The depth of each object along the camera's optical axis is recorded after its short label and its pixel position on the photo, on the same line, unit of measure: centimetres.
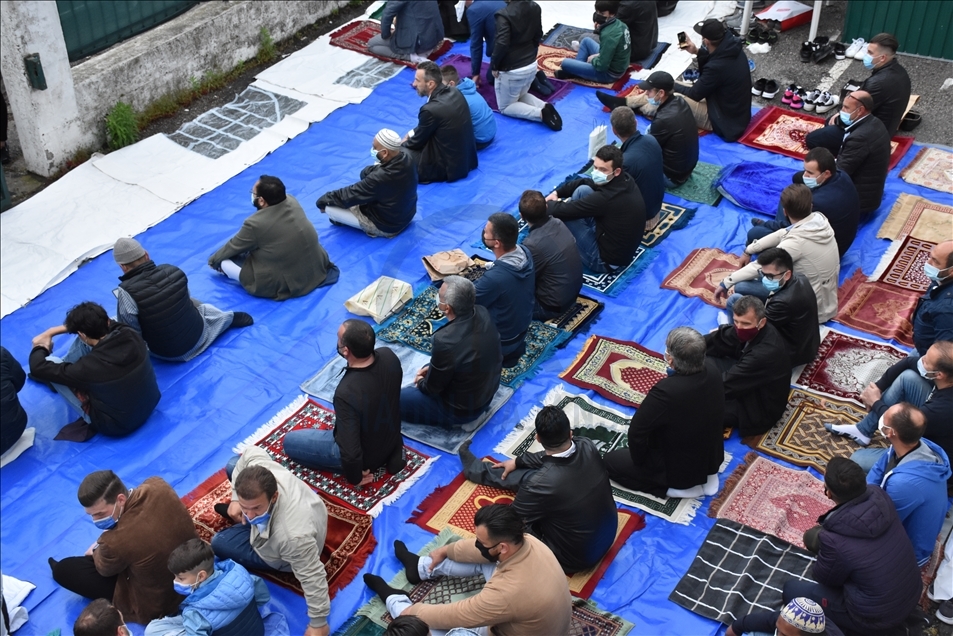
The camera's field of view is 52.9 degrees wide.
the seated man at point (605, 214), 845
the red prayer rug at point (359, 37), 1263
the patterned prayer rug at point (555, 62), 1184
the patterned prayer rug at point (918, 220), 926
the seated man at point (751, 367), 679
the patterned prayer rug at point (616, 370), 758
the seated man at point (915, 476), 568
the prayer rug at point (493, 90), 1162
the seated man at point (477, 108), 1009
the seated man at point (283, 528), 556
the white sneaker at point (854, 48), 1230
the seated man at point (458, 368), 673
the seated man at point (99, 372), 693
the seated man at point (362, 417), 631
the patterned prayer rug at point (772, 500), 646
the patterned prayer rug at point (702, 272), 863
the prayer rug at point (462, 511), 642
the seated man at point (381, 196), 903
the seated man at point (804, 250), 776
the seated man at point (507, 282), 740
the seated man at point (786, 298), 712
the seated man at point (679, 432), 612
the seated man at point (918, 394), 624
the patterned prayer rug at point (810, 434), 698
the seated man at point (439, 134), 982
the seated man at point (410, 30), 1215
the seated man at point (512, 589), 507
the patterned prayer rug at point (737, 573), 595
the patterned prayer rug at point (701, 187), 988
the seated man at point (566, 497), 573
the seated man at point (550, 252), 784
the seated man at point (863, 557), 530
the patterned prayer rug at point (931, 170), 999
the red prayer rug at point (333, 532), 620
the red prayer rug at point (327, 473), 671
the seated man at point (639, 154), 884
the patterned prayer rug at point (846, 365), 757
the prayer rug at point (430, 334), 780
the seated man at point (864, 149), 895
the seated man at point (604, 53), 1149
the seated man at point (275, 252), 835
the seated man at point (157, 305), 743
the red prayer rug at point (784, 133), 1049
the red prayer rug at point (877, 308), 816
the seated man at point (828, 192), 826
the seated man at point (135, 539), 565
